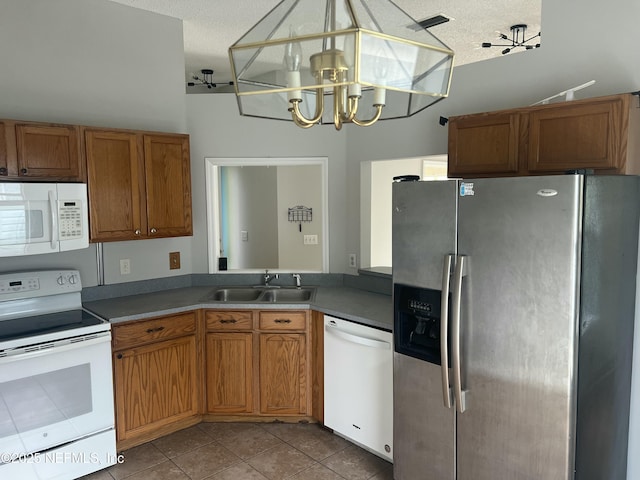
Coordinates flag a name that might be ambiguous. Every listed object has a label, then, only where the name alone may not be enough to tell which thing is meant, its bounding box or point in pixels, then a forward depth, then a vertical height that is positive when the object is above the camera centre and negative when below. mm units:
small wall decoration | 4023 -2
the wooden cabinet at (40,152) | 2602 +367
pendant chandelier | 1164 +427
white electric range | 2438 -930
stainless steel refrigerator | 1860 -467
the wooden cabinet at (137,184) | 2965 +205
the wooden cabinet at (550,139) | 2041 +357
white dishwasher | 2775 -1068
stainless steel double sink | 3660 -633
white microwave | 2527 -13
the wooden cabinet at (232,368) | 3135 -1065
